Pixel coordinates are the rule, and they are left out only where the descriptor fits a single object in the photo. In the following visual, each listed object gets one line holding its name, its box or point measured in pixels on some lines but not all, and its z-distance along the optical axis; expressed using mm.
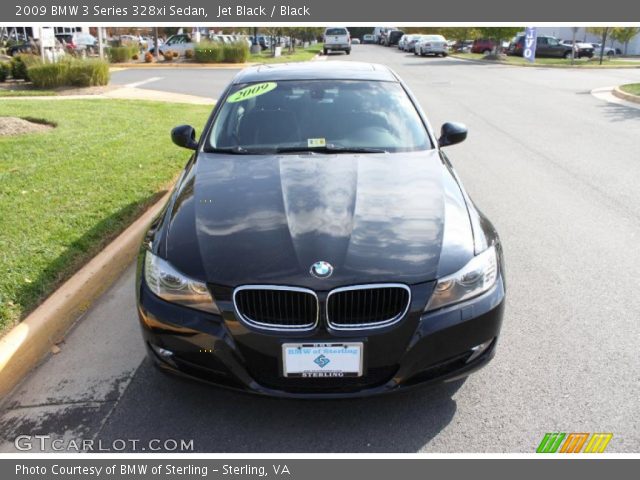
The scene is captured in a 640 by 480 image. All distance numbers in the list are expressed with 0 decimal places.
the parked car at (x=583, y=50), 43188
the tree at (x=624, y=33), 42469
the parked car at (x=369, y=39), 83188
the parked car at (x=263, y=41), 52500
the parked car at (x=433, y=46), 42188
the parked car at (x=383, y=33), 70188
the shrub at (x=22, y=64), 20655
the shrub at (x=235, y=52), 33750
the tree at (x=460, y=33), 52022
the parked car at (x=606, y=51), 47481
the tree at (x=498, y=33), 41062
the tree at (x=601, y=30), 37847
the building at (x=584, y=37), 53219
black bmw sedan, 2770
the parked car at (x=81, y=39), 43741
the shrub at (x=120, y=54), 35969
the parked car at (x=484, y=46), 48019
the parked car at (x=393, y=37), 65812
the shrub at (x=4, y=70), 22172
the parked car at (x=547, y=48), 43000
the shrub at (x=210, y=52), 33688
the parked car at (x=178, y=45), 38688
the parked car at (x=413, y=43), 46516
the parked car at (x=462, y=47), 53300
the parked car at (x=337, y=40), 43688
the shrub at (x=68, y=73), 19156
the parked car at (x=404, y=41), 51234
